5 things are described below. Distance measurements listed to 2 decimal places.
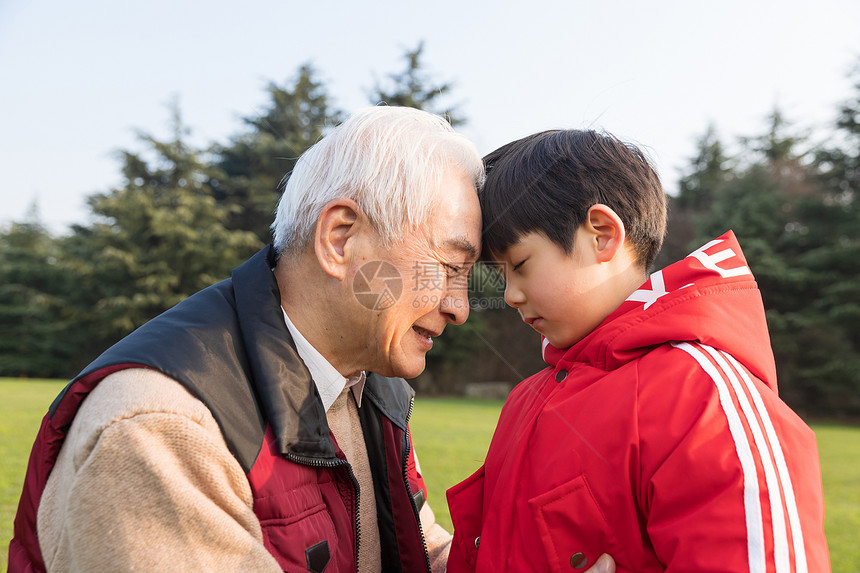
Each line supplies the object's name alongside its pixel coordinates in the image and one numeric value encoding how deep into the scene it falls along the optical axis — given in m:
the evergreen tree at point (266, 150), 20.75
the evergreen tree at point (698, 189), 22.36
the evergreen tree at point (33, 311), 23.31
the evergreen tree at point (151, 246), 21.41
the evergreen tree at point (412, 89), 20.47
